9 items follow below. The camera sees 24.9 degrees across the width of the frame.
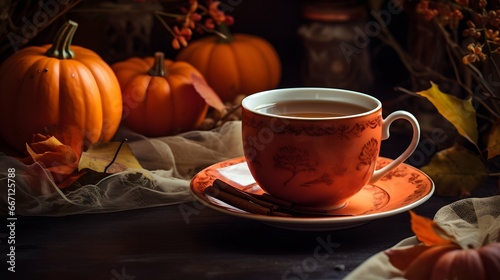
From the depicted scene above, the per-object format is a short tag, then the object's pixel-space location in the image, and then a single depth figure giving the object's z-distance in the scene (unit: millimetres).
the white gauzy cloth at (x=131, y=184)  853
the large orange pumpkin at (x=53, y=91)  919
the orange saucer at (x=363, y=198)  780
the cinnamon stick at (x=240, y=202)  804
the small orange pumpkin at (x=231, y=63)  1088
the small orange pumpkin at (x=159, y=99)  992
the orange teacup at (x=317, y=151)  786
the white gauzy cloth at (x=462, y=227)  730
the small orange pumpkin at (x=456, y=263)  691
